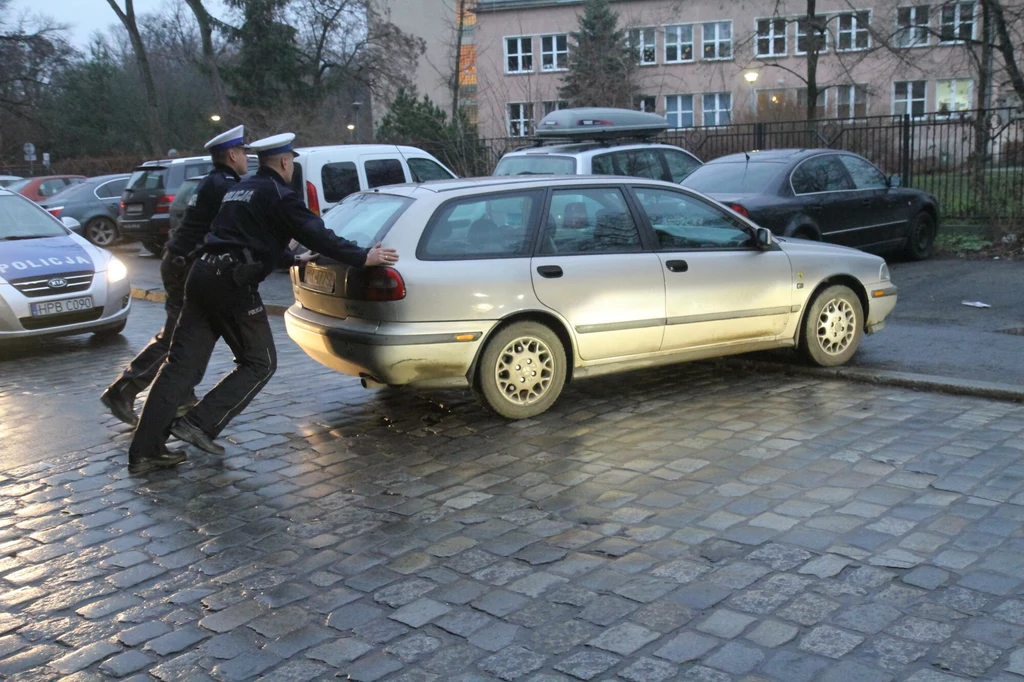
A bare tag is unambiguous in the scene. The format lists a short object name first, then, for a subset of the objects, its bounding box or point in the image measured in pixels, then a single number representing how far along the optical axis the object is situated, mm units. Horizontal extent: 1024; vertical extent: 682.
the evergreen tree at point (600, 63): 29891
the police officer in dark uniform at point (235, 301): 6023
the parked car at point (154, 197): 19438
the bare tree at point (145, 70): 36562
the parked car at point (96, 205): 22891
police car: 9898
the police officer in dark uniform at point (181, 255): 6625
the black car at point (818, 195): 11625
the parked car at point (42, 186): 26138
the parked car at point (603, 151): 12070
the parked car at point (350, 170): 14234
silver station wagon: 6520
